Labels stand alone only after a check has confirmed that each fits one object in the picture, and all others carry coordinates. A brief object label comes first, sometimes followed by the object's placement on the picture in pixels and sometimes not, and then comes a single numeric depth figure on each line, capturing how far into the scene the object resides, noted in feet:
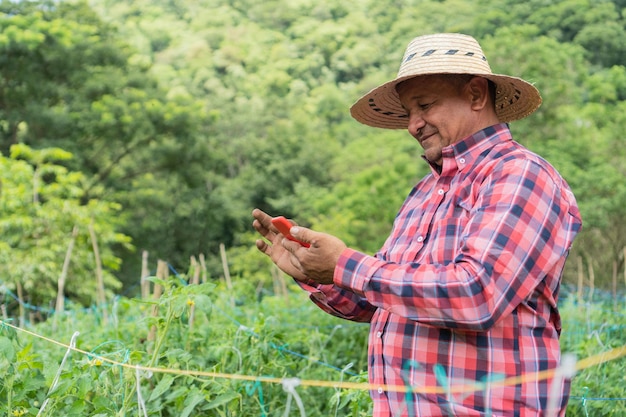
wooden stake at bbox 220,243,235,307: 13.86
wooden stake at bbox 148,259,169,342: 8.00
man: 4.15
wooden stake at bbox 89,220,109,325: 14.84
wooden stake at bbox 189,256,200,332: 9.94
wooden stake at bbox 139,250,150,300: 17.42
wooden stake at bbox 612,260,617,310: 20.67
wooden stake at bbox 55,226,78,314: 16.42
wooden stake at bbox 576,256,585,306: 19.24
